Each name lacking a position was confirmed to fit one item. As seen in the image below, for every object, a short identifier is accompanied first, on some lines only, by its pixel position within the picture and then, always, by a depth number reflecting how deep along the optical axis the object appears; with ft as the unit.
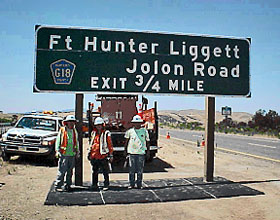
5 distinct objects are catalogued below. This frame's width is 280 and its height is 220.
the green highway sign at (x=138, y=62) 28.66
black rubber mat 24.88
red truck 44.96
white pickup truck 41.60
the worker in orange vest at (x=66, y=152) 27.13
